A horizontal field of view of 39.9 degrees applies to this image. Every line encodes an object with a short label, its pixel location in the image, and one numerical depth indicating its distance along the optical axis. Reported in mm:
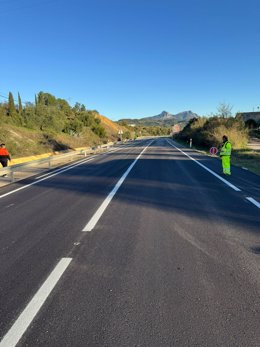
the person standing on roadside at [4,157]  17734
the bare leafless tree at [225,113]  43688
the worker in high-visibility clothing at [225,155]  15438
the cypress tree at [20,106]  53219
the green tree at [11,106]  51312
